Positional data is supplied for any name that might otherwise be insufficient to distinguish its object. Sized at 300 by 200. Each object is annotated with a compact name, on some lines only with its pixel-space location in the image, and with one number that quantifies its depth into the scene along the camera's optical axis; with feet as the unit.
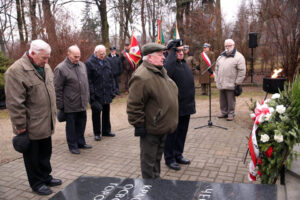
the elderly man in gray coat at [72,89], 16.40
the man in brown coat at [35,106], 11.09
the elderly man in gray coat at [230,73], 23.59
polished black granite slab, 7.45
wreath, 10.09
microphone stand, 23.26
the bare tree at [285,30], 37.81
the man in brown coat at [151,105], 10.71
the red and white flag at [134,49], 30.53
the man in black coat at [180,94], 13.67
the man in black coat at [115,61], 31.29
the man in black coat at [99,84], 18.98
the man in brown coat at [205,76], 35.84
